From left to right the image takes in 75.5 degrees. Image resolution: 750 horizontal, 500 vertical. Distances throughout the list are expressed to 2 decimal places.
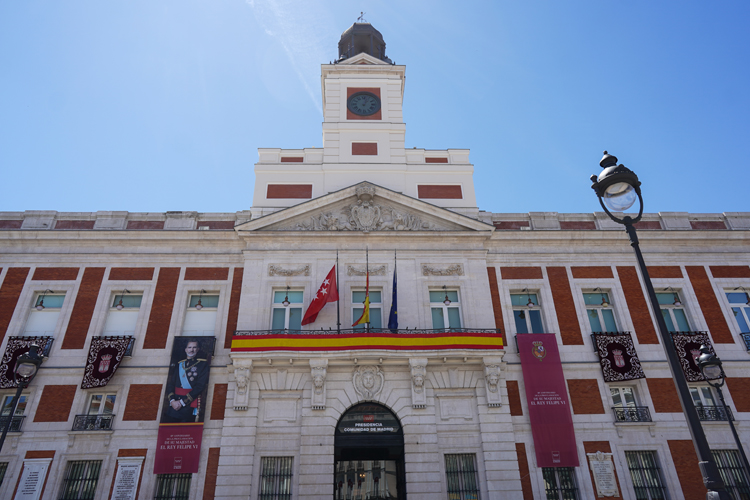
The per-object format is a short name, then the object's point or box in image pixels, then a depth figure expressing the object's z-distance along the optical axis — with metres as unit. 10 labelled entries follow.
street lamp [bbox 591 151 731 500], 6.75
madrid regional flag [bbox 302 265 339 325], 19.28
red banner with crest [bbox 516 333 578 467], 17.92
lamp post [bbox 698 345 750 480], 12.42
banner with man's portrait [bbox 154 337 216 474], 17.45
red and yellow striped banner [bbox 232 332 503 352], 18.34
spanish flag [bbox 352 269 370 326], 18.80
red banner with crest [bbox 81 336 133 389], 18.47
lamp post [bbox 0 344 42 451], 12.48
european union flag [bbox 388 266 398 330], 18.92
